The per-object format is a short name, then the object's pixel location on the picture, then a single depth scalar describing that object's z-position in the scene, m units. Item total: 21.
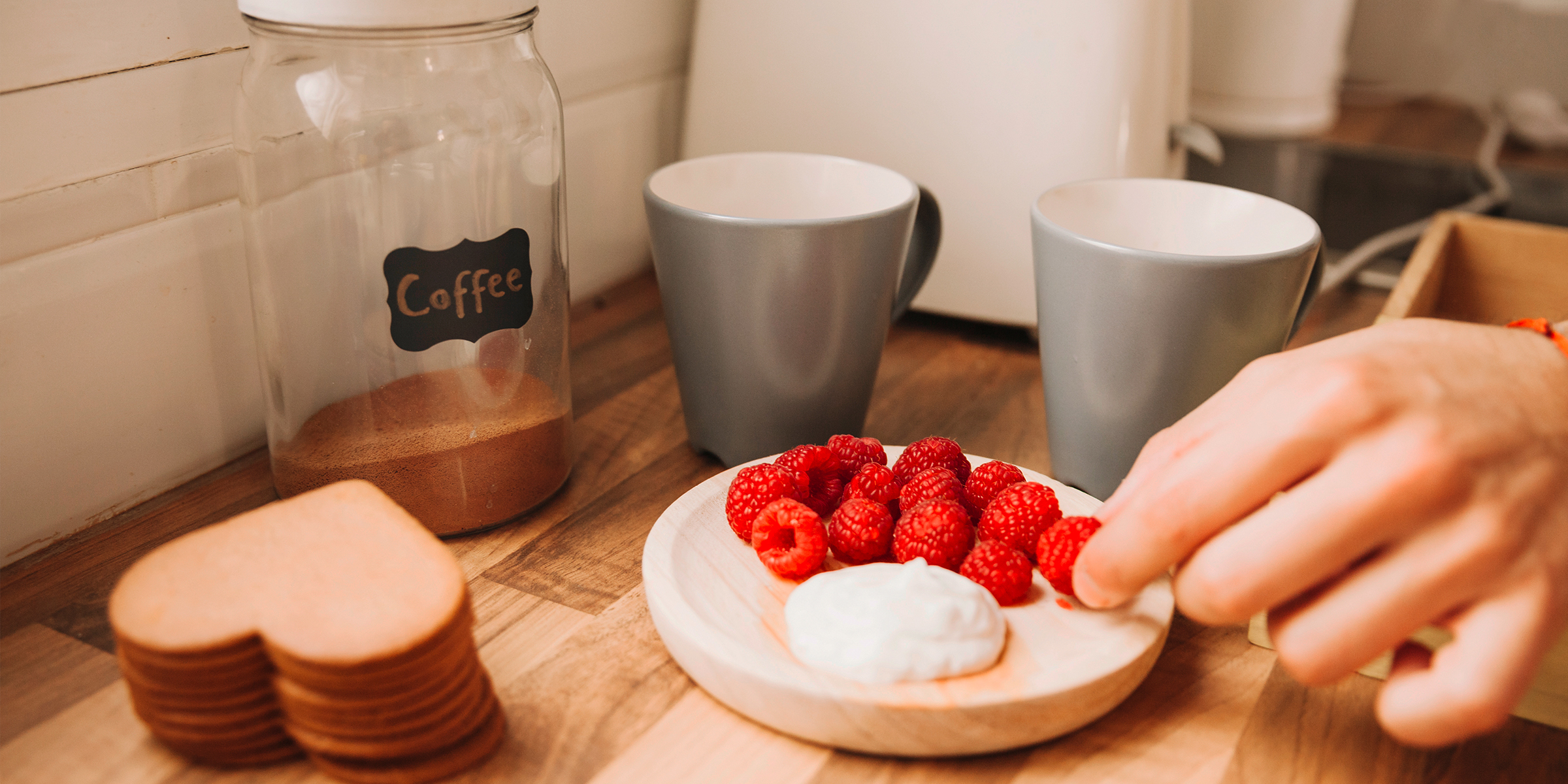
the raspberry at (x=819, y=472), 0.62
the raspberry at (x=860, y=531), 0.58
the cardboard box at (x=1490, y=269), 0.93
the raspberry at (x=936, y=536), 0.57
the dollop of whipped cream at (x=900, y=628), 0.49
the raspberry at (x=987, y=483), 0.63
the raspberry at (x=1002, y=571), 0.54
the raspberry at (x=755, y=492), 0.59
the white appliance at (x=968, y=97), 0.87
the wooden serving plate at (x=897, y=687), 0.48
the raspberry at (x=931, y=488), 0.61
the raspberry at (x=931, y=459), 0.65
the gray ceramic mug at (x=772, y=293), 0.65
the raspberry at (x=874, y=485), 0.62
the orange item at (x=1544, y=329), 0.55
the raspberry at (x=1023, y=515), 0.58
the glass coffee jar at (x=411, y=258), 0.59
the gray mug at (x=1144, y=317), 0.61
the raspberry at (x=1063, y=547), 0.54
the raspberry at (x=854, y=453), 0.65
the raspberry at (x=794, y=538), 0.57
